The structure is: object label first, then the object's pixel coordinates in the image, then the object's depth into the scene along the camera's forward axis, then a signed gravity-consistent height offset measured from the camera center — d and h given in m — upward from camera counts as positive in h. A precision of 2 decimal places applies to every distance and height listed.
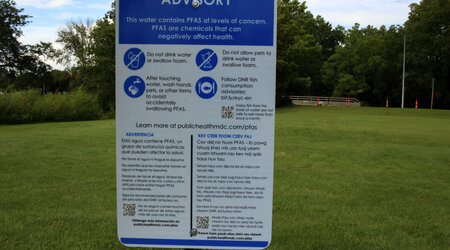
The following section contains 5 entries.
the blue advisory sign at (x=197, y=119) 2.14 -0.14
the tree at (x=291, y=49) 43.88 +5.30
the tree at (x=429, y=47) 50.50 +6.48
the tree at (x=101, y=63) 43.75 +3.21
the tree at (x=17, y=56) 51.66 +4.53
